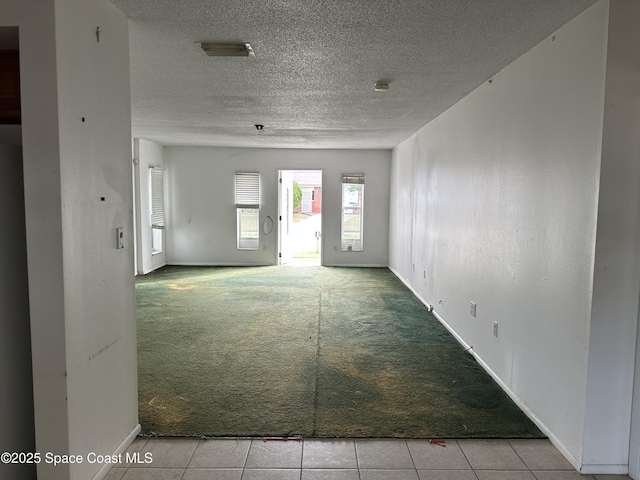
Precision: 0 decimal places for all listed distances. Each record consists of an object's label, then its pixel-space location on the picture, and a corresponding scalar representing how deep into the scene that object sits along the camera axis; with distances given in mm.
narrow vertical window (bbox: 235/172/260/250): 8469
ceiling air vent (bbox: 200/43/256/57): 2717
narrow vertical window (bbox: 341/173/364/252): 8484
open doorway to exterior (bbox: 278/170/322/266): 8758
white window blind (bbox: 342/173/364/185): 8445
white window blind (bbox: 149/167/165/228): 7875
